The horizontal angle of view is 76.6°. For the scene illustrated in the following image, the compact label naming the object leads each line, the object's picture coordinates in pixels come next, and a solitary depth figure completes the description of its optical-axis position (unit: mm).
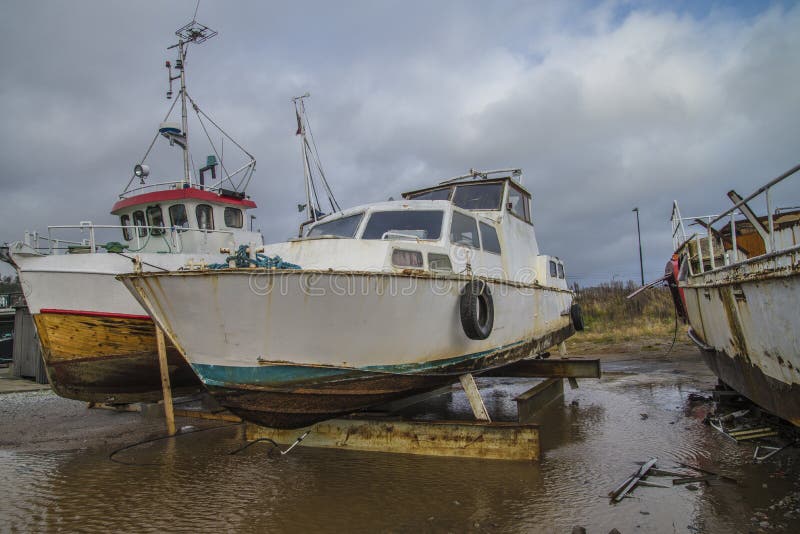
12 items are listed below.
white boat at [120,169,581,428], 4852
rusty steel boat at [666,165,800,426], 4215
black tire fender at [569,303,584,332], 10875
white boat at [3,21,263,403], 8117
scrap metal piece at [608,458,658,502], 4434
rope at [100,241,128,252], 8734
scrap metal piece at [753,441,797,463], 5140
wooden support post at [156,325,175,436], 7125
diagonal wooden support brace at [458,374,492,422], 6086
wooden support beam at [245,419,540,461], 5512
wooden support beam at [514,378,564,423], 6480
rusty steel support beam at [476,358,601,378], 8445
